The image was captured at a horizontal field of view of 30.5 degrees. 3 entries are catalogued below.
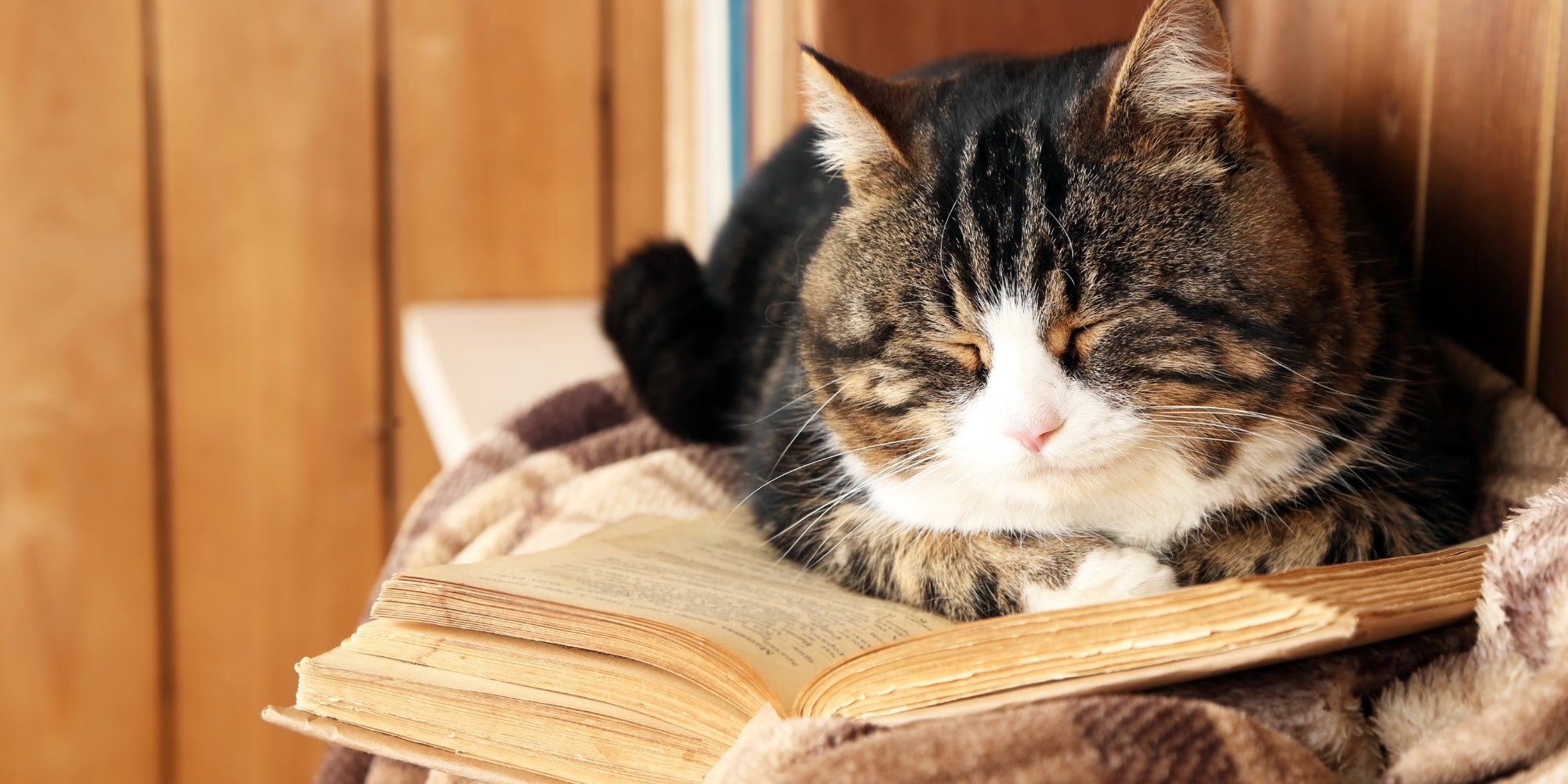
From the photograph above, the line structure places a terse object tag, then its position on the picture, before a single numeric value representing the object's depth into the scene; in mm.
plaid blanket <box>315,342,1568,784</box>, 640
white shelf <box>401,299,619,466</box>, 1008
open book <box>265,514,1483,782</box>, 651
